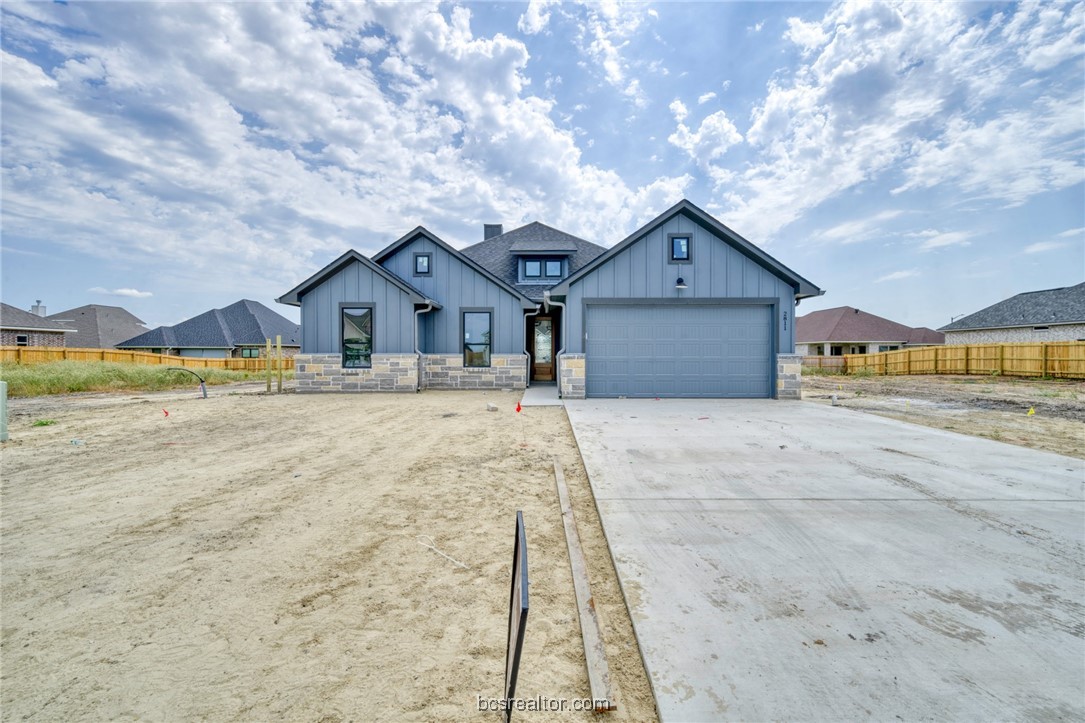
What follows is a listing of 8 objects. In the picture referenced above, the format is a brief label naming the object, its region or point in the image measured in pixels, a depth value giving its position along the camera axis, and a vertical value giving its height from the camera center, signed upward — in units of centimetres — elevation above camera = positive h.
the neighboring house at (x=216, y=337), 2905 +180
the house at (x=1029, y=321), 2409 +225
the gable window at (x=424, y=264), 1439 +341
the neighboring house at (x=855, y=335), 3403 +178
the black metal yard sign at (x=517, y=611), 100 -68
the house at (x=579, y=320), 1116 +119
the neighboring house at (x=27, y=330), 2530 +217
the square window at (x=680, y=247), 1121 +307
